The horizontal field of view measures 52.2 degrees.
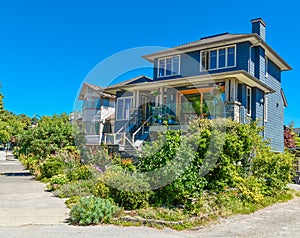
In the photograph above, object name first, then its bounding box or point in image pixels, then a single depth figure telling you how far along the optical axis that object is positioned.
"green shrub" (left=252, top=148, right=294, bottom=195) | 11.45
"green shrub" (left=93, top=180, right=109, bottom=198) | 8.74
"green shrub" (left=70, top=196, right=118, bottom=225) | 7.42
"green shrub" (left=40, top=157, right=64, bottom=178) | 15.19
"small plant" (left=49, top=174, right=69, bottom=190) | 12.54
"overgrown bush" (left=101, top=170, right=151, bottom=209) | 8.34
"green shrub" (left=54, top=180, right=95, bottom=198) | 10.70
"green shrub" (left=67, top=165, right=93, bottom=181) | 12.77
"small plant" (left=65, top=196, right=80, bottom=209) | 9.48
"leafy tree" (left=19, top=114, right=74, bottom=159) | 16.69
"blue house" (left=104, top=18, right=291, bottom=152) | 16.86
